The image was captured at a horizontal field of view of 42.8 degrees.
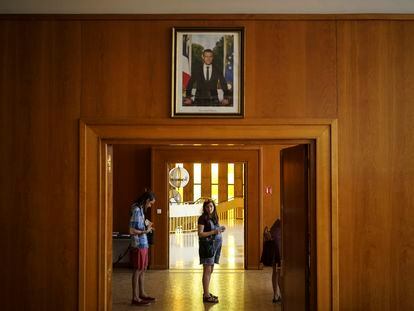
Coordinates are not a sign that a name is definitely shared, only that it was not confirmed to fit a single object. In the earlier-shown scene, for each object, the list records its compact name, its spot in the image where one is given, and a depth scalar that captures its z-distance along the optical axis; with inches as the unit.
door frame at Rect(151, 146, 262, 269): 425.1
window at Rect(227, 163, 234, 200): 884.6
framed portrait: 181.8
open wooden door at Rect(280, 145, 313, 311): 194.1
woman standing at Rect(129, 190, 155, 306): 278.2
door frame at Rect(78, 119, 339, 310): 180.9
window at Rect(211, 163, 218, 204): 885.2
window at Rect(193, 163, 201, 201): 881.9
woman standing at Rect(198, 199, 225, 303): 293.9
